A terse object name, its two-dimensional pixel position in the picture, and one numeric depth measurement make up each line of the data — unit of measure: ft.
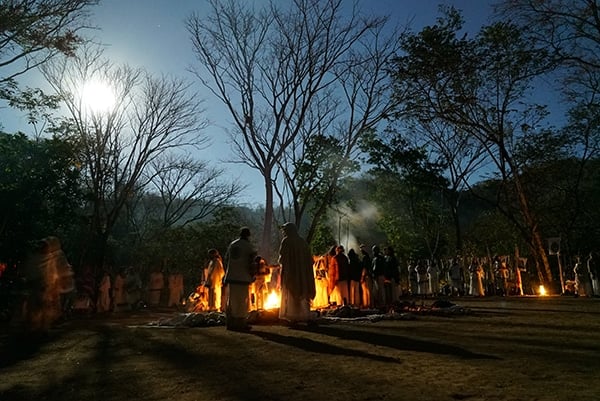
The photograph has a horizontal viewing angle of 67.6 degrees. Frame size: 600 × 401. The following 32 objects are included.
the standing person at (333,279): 45.05
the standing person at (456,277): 72.38
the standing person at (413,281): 85.23
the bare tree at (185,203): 95.40
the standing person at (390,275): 46.00
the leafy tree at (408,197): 93.45
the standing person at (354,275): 44.80
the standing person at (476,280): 73.31
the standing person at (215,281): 42.45
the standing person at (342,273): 43.93
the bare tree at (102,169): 56.33
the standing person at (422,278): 80.13
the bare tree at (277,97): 51.13
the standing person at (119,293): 57.67
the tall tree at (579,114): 41.32
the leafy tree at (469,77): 55.88
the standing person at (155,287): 64.08
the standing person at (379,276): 45.88
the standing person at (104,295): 55.36
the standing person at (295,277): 30.89
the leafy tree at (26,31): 33.01
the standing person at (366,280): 46.68
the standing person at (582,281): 61.34
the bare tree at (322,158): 55.62
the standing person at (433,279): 80.79
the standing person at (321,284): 49.29
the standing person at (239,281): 28.55
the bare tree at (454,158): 84.54
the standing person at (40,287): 26.61
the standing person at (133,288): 61.60
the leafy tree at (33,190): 40.86
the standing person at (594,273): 60.93
